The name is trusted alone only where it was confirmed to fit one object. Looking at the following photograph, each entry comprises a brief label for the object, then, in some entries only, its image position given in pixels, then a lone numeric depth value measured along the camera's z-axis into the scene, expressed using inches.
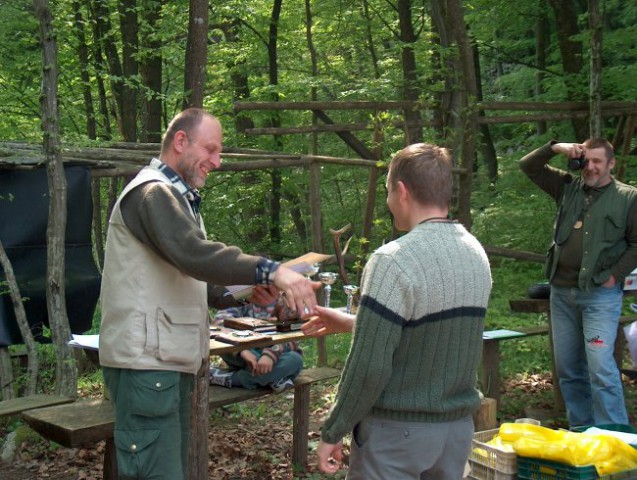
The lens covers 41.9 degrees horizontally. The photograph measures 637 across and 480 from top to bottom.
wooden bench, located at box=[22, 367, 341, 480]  172.4
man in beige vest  120.6
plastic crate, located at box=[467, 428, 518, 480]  183.2
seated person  219.8
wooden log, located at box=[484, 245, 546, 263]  400.5
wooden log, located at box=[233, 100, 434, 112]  328.8
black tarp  262.5
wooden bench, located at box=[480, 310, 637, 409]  271.3
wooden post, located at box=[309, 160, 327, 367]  310.2
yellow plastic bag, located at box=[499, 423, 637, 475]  172.2
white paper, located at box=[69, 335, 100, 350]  173.9
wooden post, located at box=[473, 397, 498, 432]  206.2
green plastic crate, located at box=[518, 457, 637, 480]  169.5
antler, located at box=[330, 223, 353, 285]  275.7
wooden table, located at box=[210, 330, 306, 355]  183.8
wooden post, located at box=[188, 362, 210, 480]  185.3
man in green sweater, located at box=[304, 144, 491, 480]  107.7
